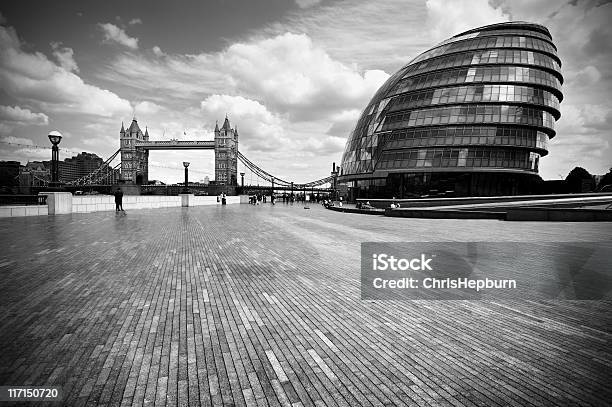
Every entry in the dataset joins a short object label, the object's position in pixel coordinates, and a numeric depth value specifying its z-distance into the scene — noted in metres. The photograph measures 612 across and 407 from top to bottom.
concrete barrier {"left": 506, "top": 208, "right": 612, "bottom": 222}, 19.61
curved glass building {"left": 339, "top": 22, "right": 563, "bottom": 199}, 46.44
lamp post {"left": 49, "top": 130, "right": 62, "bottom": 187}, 19.03
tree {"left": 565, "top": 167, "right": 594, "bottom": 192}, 46.91
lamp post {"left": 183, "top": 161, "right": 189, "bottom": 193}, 40.28
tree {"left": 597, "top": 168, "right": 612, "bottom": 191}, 56.00
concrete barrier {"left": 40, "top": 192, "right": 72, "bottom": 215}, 22.25
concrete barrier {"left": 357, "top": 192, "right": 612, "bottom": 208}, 30.53
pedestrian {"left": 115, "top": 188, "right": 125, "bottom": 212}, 27.65
